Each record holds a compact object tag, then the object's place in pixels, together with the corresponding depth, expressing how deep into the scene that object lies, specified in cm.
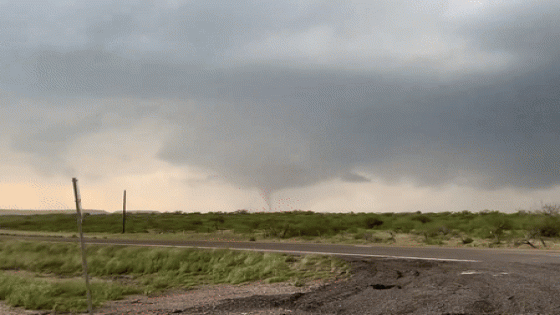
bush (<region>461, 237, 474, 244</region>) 3133
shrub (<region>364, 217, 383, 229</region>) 5404
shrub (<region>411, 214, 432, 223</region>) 5613
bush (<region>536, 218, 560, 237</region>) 3634
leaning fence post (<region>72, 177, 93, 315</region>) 974
